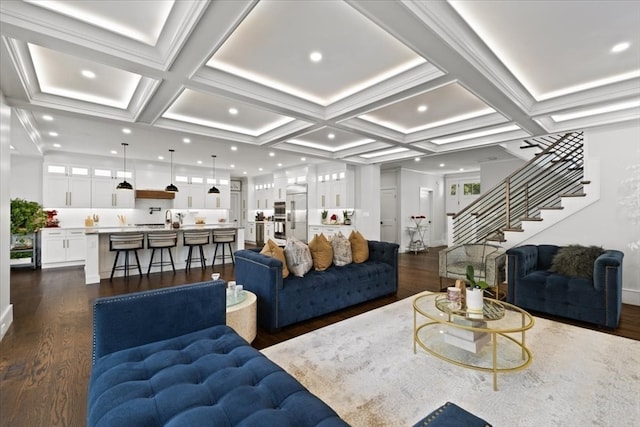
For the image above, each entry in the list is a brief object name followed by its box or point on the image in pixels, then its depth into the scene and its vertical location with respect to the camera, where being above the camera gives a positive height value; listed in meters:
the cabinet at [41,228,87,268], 6.51 -0.84
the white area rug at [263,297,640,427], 1.81 -1.27
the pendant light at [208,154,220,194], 7.59 +1.33
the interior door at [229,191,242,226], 12.08 +0.21
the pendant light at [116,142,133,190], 6.39 +0.60
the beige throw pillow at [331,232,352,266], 3.97 -0.54
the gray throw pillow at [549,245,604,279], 3.41 -0.59
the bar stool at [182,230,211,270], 6.04 -0.60
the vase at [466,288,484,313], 2.36 -0.73
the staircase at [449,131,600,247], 4.49 +0.19
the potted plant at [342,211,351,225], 7.91 -0.16
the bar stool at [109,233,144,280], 5.15 -0.60
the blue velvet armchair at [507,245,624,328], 3.05 -0.89
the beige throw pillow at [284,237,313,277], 3.36 -0.54
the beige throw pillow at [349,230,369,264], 4.21 -0.53
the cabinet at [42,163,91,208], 6.84 +0.62
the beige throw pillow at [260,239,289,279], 3.24 -0.47
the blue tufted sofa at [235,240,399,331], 2.99 -0.88
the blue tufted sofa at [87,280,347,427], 1.11 -0.79
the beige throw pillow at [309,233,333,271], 3.71 -0.54
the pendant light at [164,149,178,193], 7.32 +0.60
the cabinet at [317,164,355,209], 7.90 +0.73
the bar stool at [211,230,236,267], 6.50 -0.60
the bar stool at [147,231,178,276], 5.60 -0.58
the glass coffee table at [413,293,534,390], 2.20 -1.10
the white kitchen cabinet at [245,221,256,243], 11.34 -0.82
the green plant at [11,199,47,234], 3.88 -0.08
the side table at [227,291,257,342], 2.51 -0.96
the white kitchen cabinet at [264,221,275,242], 10.16 -0.64
